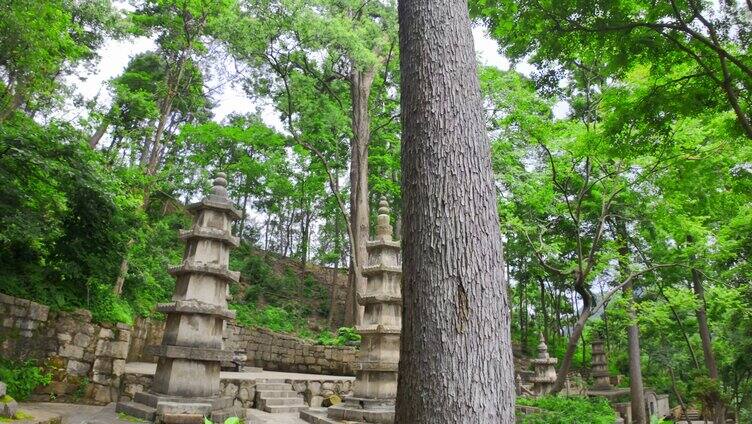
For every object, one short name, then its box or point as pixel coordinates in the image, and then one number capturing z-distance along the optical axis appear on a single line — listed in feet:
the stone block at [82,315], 28.86
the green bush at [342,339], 51.65
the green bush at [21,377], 23.90
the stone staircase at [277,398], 32.25
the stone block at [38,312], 26.61
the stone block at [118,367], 30.04
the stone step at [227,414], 21.98
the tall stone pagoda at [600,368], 59.47
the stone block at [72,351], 27.66
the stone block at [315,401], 36.38
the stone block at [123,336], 30.91
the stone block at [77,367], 27.84
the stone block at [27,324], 25.99
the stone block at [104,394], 28.58
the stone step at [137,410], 21.12
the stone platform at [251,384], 30.78
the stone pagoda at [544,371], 49.88
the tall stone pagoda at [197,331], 21.89
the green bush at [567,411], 24.79
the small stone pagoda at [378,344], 26.02
